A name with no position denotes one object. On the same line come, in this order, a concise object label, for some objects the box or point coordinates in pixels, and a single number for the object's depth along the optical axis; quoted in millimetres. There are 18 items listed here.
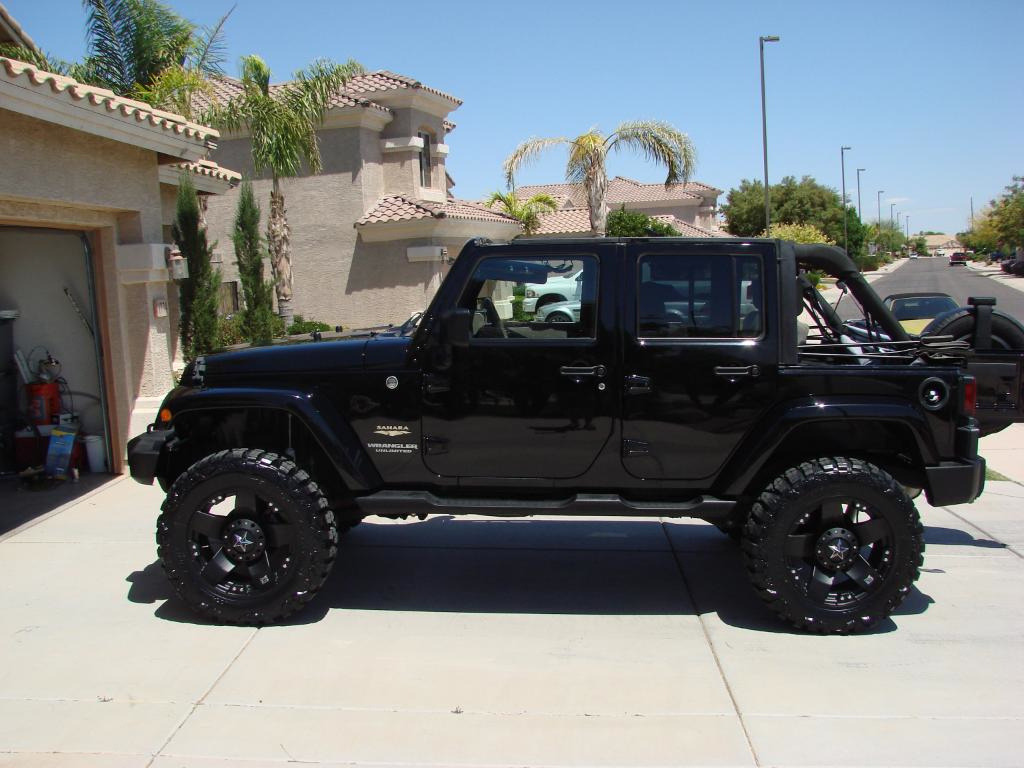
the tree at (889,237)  116625
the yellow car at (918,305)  18984
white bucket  8812
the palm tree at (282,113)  19031
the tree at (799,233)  46850
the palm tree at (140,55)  15891
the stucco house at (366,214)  23938
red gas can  8539
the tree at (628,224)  34856
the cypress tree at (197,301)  13977
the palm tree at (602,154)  26219
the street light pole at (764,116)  24688
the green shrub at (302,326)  21052
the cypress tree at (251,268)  17641
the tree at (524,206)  33375
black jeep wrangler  4828
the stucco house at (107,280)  8297
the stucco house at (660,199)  53344
